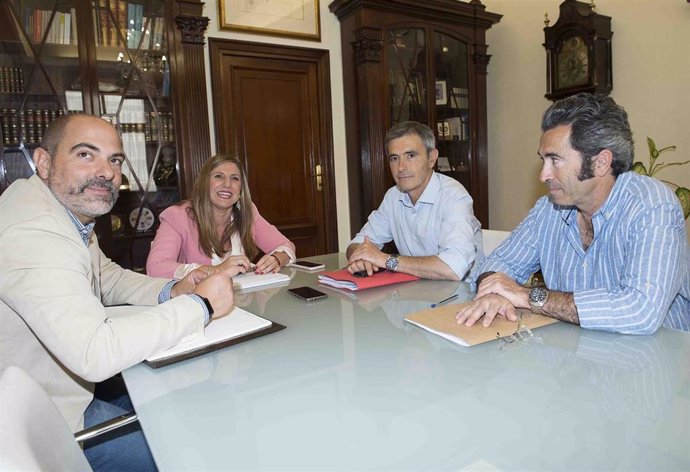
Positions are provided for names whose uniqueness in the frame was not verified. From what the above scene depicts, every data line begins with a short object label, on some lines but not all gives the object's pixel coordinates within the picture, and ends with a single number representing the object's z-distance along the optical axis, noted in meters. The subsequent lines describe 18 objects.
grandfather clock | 3.38
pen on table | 1.33
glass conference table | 0.64
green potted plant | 3.05
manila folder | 1.03
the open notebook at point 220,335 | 1.00
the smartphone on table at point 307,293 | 1.46
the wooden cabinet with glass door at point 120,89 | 2.77
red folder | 1.56
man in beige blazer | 0.94
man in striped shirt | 1.08
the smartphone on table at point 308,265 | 1.95
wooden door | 3.39
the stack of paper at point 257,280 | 1.66
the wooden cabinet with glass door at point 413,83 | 3.59
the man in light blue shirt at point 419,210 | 1.94
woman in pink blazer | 2.12
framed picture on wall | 3.33
